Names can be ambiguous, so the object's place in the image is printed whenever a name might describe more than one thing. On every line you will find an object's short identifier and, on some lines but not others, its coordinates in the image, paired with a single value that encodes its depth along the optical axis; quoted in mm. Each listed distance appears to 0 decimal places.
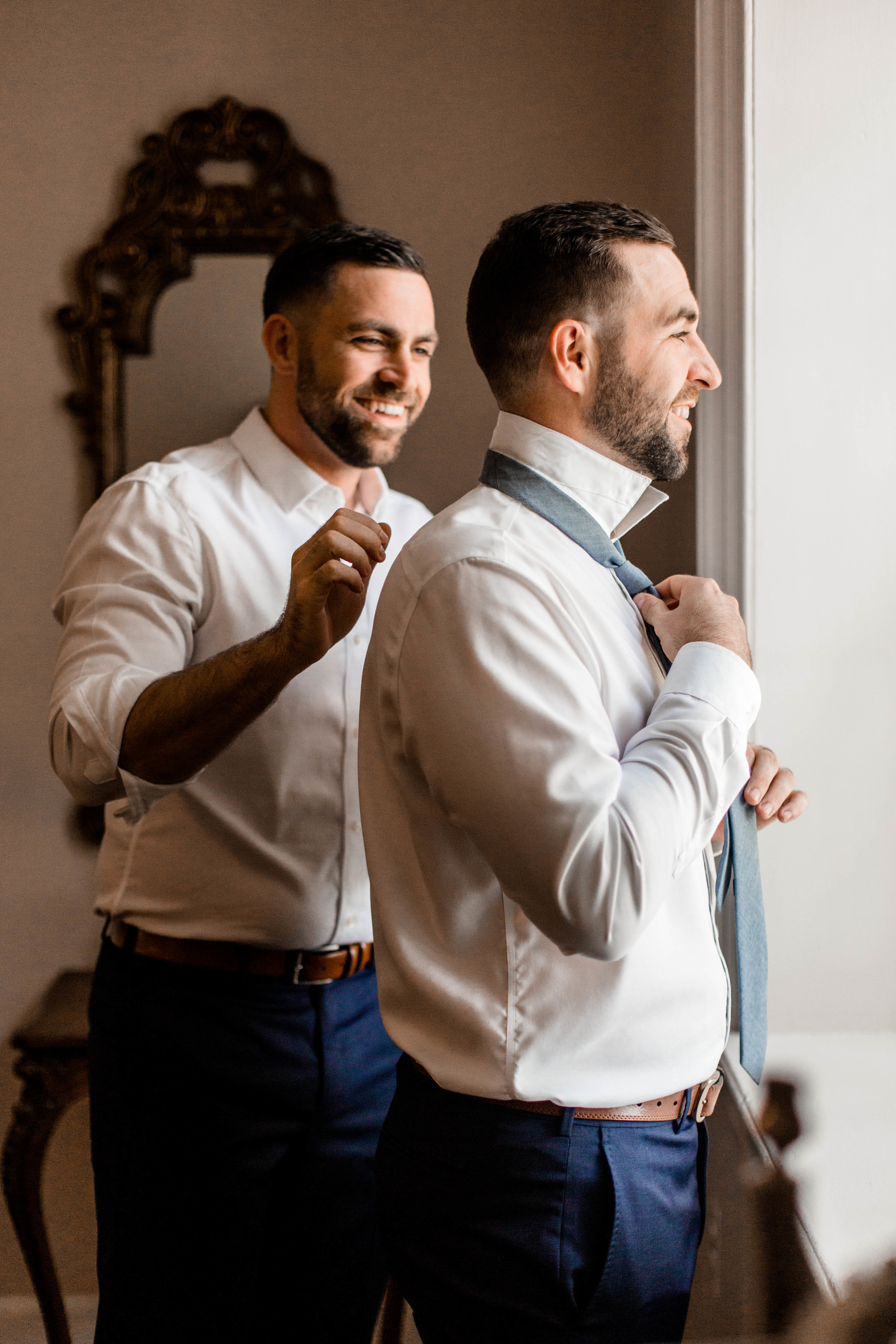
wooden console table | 1916
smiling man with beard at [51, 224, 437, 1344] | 1383
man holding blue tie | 796
